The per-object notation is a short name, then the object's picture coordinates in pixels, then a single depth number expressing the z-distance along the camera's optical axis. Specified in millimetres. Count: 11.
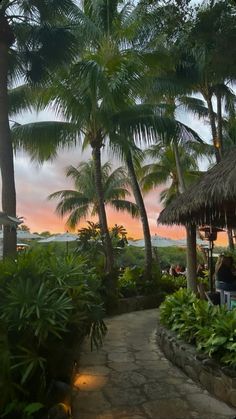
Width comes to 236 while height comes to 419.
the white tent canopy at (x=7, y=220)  6933
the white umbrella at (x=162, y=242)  18672
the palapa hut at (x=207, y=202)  6629
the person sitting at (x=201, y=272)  15820
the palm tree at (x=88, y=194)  27000
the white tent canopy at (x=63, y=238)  17931
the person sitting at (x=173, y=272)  15927
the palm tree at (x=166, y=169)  23266
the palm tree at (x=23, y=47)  10484
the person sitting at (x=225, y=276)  8588
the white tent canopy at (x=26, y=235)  20516
